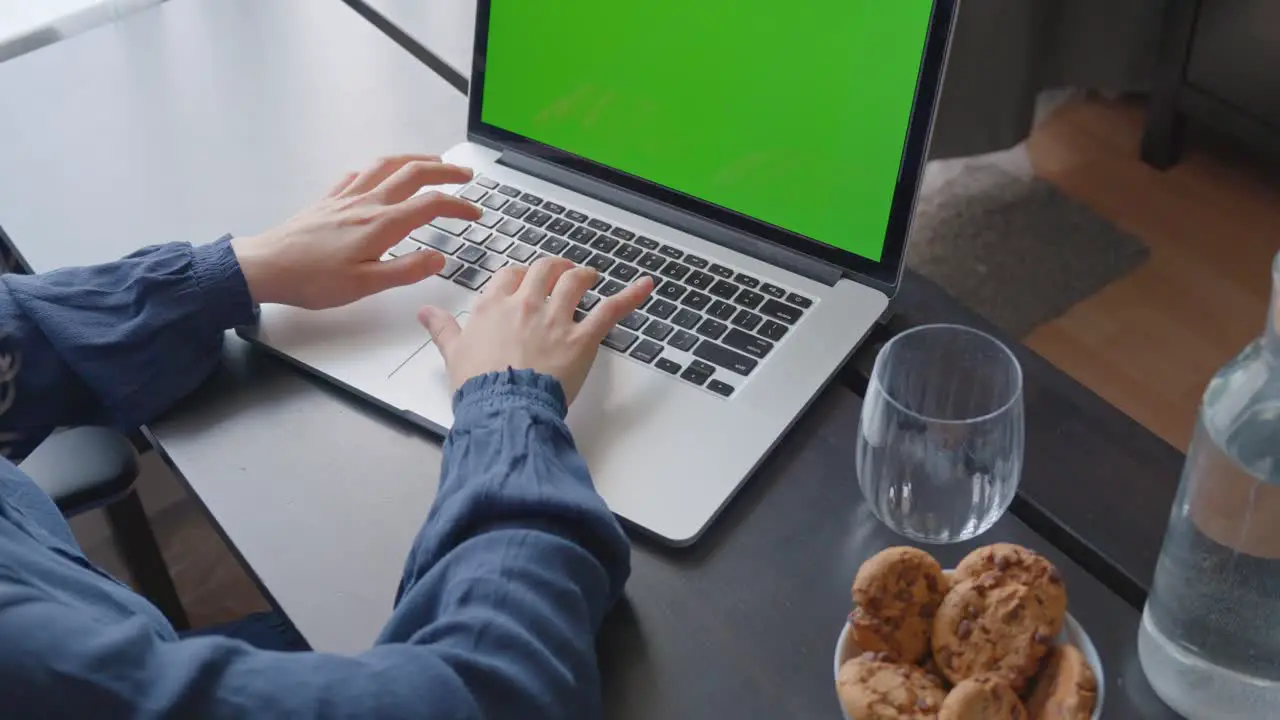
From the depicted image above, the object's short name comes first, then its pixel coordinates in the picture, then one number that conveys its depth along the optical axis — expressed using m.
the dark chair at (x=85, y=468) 0.81
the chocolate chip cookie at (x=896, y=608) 0.58
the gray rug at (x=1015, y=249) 1.84
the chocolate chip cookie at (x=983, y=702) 0.53
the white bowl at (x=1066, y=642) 0.59
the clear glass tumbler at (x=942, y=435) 0.63
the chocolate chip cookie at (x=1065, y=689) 0.55
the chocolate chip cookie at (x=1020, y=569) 0.57
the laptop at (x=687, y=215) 0.73
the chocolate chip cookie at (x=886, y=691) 0.54
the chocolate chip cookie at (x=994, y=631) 0.56
